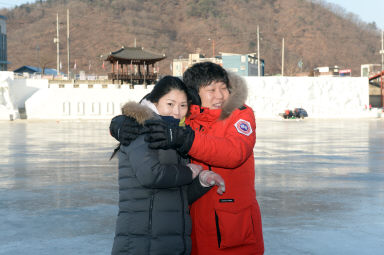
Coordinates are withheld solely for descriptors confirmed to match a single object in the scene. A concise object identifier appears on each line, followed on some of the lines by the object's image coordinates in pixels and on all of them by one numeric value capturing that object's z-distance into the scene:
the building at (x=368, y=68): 71.24
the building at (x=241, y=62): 65.31
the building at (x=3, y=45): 67.96
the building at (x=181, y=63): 81.53
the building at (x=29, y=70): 73.85
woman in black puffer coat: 2.25
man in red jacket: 2.37
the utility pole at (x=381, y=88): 57.12
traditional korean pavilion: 51.50
